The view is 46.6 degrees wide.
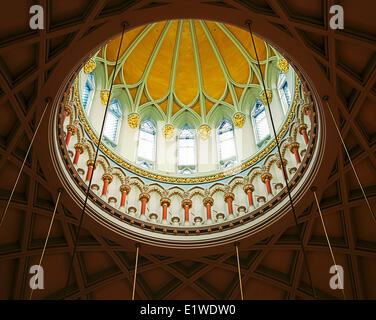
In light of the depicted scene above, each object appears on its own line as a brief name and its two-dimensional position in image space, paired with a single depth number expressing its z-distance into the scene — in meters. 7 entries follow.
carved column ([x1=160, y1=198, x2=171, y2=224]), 18.33
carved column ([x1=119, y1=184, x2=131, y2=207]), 17.86
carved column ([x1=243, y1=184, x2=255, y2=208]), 17.71
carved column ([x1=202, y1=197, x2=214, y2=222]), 18.13
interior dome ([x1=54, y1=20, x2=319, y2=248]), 16.45
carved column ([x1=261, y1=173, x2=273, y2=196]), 17.44
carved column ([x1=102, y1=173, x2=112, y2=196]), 17.47
